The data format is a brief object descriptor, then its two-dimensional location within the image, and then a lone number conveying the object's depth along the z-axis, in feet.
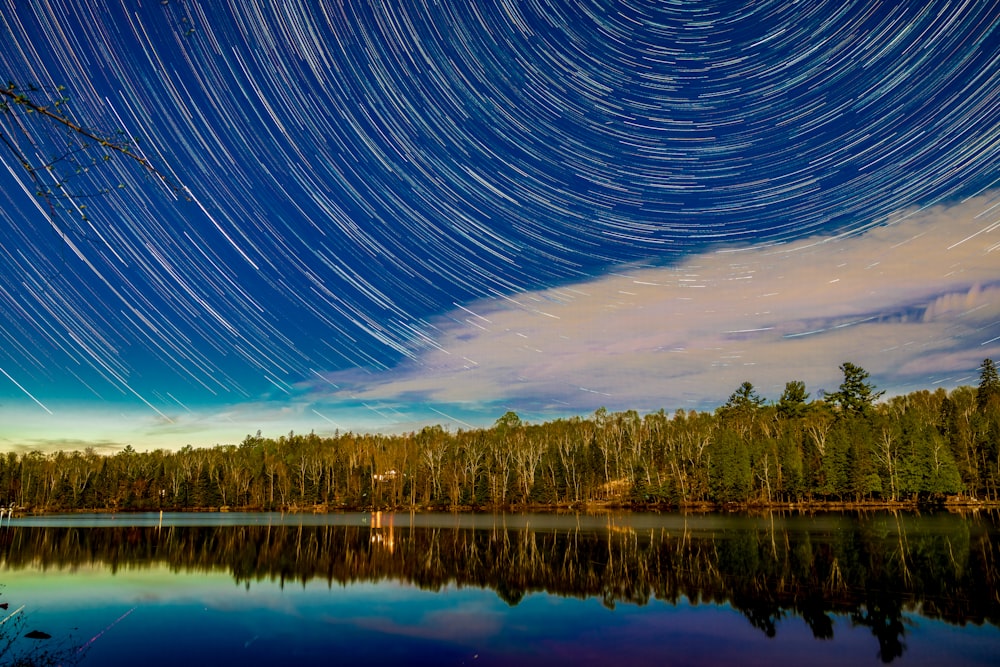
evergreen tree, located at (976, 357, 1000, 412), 405.70
